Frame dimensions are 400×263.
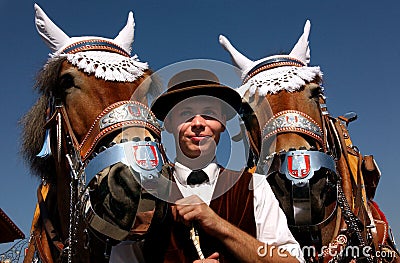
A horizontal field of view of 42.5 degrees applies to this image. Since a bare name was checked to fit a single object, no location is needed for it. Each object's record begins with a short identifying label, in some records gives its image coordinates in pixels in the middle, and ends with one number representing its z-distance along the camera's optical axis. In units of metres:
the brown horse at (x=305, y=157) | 3.74
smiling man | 2.21
